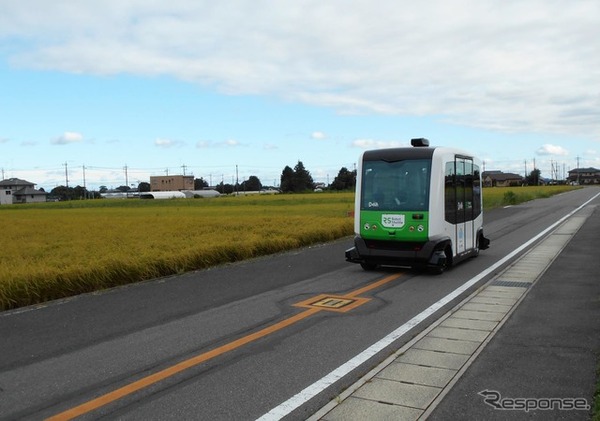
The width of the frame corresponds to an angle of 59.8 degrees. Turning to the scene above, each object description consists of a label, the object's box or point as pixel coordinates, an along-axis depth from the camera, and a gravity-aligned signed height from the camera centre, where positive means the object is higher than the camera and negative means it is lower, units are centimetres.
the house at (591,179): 19418 +19
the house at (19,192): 11131 +76
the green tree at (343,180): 11342 +143
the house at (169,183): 14012 +243
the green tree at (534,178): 14173 +98
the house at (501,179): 14938 +105
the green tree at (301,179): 12512 +216
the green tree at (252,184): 16125 +166
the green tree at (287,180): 12562 +204
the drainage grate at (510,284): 928 -184
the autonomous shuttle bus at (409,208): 1038 -47
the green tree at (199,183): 17512 +264
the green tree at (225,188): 15256 +61
